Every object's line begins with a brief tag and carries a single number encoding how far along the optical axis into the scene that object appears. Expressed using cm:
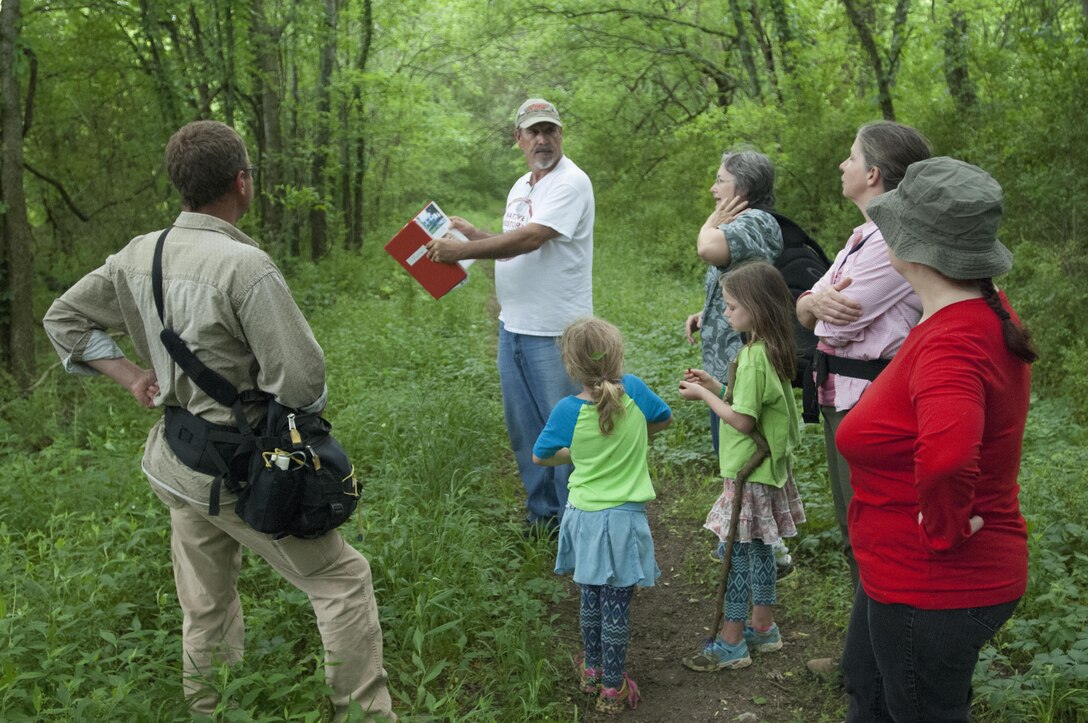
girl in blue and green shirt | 362
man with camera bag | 288
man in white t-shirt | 481
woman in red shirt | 212
